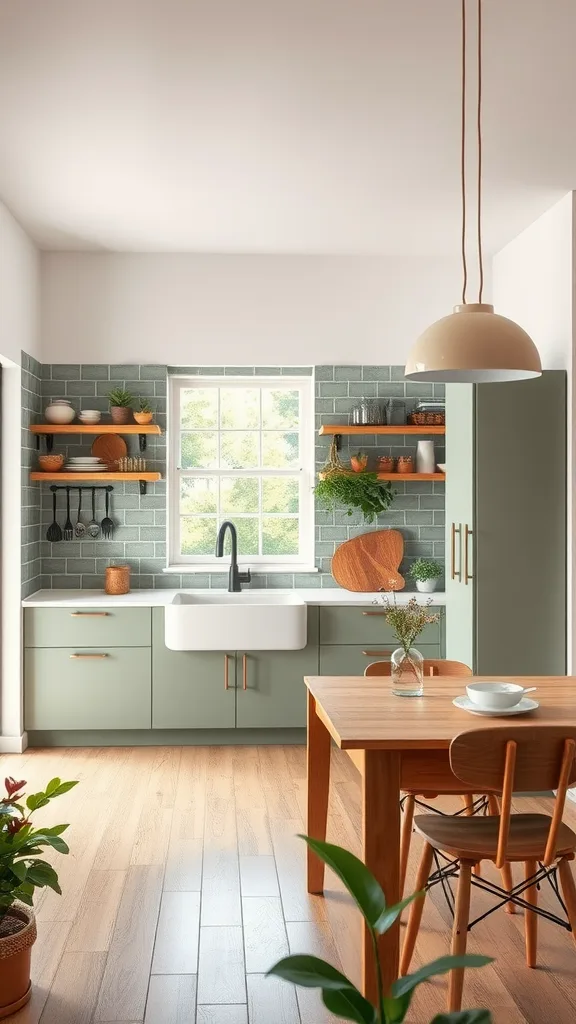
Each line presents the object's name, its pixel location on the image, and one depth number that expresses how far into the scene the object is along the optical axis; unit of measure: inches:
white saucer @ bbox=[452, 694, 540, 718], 112.0
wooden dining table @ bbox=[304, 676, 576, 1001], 99.2
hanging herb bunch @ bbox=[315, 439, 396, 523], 231.3
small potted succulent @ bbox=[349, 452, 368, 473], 231.1
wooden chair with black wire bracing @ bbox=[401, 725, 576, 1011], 97.0
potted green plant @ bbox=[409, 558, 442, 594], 228.8
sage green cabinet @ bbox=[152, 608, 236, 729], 213.2
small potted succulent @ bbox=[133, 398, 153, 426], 227.1
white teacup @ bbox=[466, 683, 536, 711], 113.6
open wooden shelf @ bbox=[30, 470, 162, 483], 221.1
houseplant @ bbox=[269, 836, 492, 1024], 47.1
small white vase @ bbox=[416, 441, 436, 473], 234.1
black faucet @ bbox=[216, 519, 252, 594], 227.8
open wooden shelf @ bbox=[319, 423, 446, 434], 228.1
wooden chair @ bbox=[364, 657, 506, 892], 127.0
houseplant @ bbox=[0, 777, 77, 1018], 101.9
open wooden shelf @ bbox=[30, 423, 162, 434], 224.4
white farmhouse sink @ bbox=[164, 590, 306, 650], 208.7
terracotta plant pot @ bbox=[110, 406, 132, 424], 228.1
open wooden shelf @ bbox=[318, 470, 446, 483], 230.7
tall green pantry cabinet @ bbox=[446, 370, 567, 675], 182.4
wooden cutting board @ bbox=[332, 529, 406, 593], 235.5
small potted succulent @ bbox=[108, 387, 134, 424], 228.2
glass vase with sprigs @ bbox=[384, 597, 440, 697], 124.5
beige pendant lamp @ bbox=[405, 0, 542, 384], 104.4
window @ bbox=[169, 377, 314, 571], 240.5
